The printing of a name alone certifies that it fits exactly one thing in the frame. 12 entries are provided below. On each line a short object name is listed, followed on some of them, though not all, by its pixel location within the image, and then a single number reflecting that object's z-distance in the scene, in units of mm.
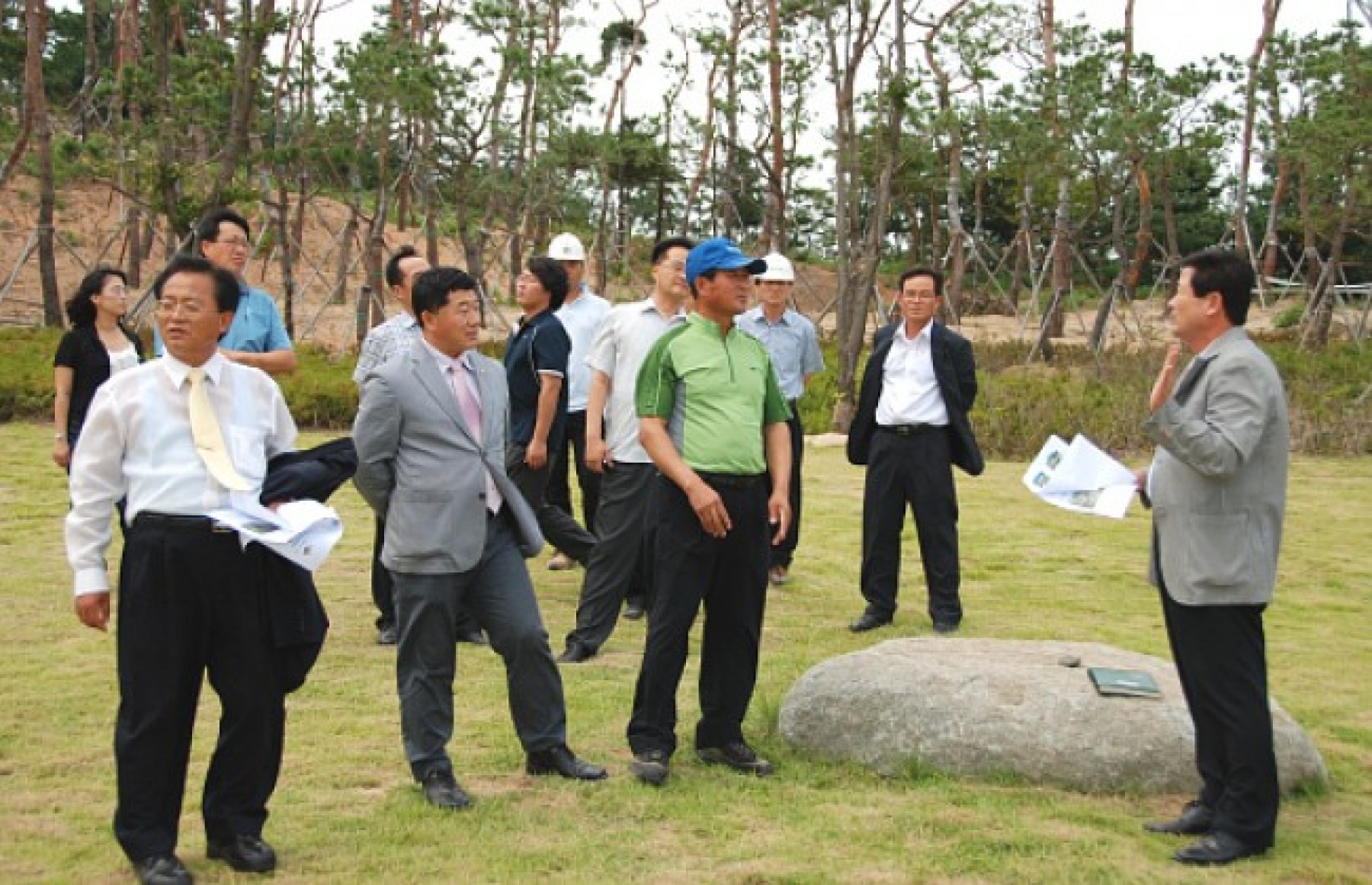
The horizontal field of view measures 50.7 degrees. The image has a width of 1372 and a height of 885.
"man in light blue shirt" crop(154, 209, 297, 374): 5602
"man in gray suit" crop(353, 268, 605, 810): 4242
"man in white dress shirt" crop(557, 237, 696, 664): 6160
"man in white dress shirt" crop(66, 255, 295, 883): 3469
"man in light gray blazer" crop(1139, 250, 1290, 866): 3756
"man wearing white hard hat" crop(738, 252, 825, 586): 7480
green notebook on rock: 4512
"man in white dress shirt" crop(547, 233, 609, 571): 7441
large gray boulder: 4395
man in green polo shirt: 4410
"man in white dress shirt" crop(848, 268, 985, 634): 6723
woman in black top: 6562
